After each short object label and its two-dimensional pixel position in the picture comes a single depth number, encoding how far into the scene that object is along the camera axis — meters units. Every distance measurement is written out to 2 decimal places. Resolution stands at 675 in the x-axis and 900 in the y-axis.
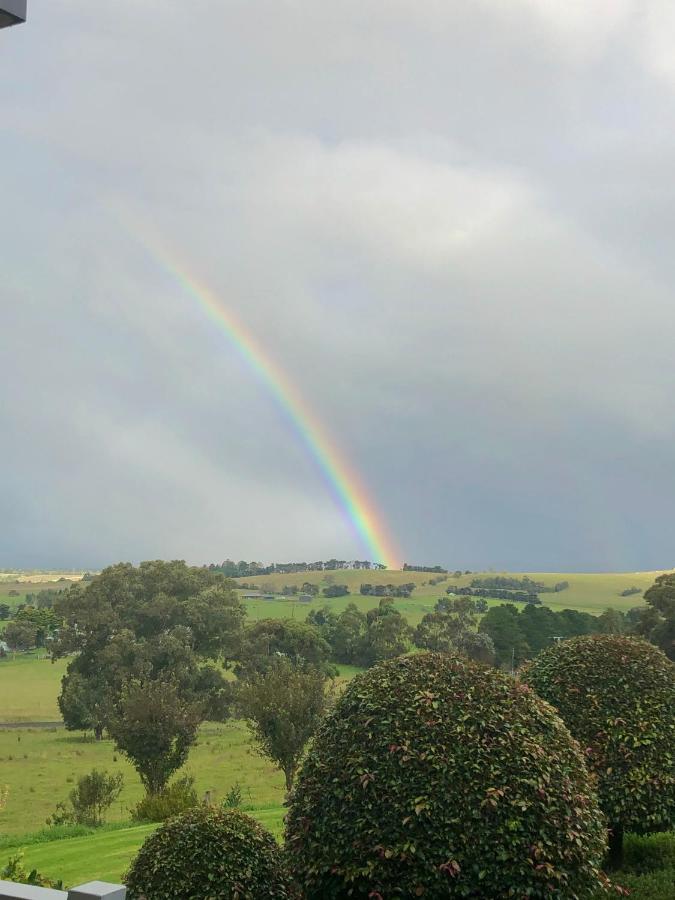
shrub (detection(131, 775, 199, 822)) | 22.67
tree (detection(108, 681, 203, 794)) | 35.84
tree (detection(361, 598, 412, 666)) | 74.31
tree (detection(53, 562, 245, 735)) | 55.72
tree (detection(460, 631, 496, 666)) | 73.35
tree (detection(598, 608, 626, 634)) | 66.87
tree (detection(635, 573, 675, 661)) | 48.53
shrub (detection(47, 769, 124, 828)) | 31.34
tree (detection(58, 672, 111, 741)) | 55.22
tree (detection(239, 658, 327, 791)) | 35.78
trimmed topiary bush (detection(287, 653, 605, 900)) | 7.60
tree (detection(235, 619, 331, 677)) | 62.16
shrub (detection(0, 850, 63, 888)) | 11.47
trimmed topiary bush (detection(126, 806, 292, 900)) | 8.92
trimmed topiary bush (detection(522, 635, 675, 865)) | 11.04
